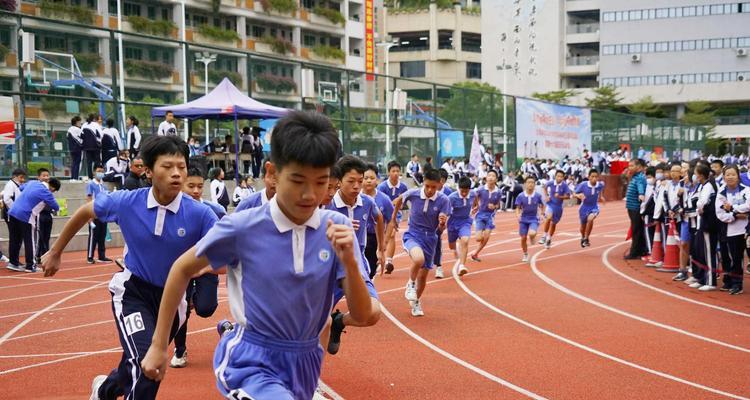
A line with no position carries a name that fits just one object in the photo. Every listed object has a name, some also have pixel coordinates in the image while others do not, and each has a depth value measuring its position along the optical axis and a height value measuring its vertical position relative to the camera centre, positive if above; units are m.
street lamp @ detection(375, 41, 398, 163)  25.75 +0.77
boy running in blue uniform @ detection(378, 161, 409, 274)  12.73 -0.59
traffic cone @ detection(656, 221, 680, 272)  14.41 -1.80
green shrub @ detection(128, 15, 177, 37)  39.41 +6.37
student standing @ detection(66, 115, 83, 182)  16.95 +0.29
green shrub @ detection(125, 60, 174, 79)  20.09 +2.18
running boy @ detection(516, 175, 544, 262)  16.25 -1.20
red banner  56.72 +8.26
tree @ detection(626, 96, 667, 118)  69.25 +3.67
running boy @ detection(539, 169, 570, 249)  18.34 -1.15
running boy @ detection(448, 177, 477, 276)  13.28 -1.07
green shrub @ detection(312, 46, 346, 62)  52.19 +6.52
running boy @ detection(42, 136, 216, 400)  4.81 -0.42
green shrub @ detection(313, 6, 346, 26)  52.49 +9.02
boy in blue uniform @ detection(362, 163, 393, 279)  9.36 -0.54
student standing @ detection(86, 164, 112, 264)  15.07 -1.45
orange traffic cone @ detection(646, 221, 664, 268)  15.30 -1.89
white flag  28.06 -0.11
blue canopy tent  19.03 +1.12
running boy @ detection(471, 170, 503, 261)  15.35 -1.04
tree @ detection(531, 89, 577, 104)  67.38 +4.68
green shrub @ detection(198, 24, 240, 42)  44.16 +6.65
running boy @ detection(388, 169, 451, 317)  10.30 -0.80
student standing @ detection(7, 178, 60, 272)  14.16 -1.04
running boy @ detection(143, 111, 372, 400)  3.25 -0.51
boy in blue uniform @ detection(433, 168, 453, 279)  11.29 -1.46
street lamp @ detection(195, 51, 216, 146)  20.42 +2.42
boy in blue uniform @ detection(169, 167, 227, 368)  5.98 -0.96
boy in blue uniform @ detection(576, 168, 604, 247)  18.64 -1.16
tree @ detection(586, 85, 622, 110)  68.62 +4.36
